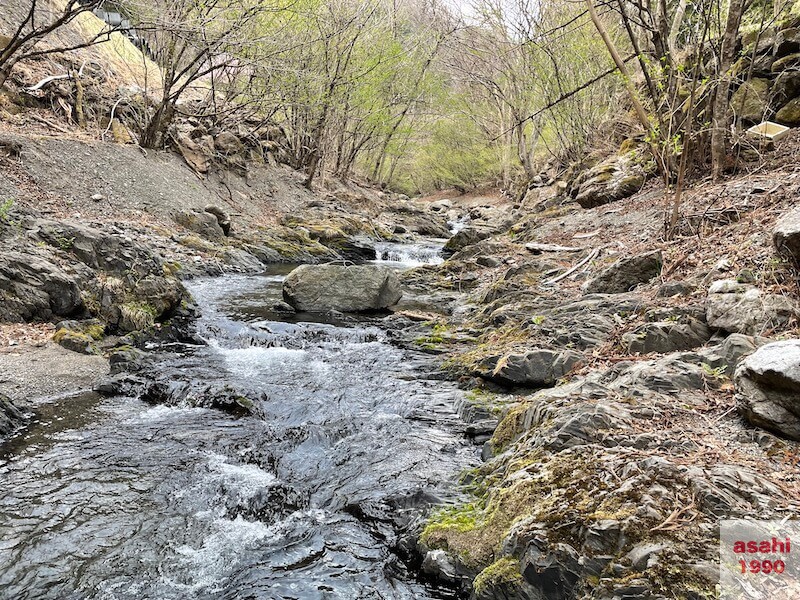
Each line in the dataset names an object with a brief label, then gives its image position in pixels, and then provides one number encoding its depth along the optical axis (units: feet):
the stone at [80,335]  21.36
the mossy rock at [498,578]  8.84
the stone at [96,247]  26.45
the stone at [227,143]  65.00
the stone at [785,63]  34.94
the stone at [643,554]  7.55
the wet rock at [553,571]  8.14
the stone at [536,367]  17.60
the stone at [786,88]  34.32
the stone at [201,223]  46.78
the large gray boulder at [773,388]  9.31
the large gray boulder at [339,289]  33.32
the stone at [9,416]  15.33
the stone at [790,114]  33.40
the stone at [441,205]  127.37
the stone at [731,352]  12.42
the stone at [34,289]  21.85
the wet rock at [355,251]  56.65
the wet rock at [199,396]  19.01
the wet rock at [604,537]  8.11
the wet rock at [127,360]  21.01
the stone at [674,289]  18.97
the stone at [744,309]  13.78
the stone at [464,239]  59.47
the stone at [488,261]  42.82
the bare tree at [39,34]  20.10
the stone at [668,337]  15.70
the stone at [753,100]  35.40
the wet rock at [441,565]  10.34
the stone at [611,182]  46.21
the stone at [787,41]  35.45
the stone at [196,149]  59.00
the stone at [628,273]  23.81
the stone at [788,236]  14.03
